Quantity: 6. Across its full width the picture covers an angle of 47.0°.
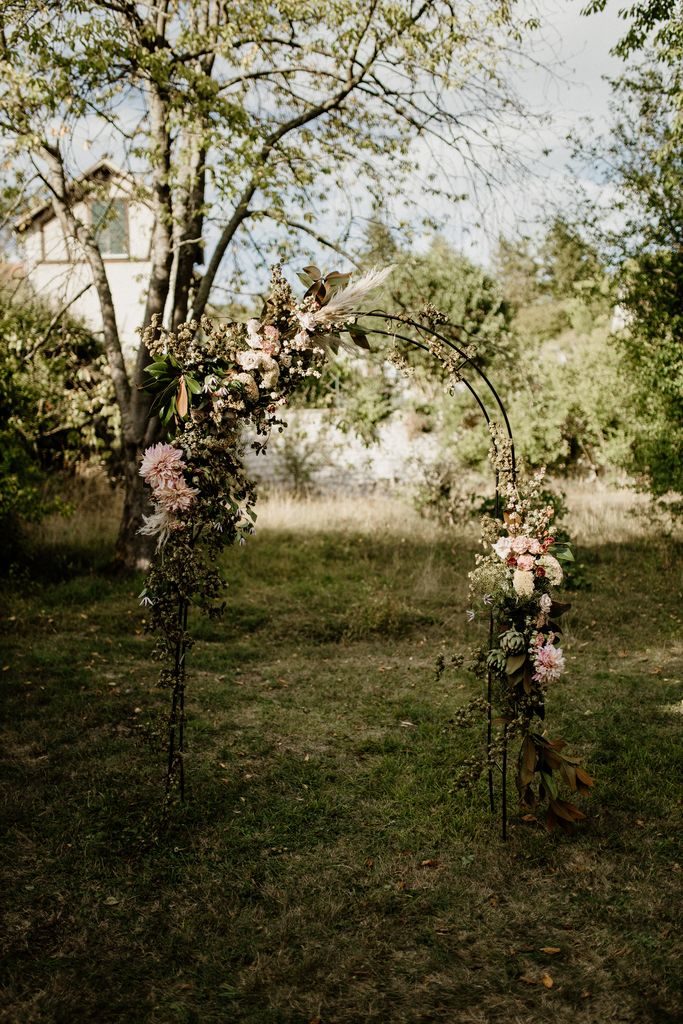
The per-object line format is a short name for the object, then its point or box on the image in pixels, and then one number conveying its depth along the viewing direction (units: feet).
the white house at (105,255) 29.71
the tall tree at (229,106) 25.00
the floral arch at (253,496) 12.82
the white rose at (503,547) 13.14
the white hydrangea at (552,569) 12.92
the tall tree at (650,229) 30.45
